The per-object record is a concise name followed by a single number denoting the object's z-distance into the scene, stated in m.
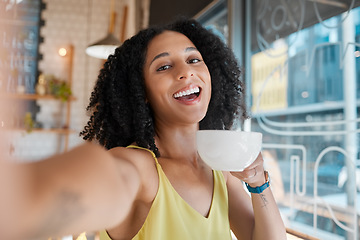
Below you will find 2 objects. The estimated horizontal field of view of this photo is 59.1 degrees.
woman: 0.82
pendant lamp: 2.64
